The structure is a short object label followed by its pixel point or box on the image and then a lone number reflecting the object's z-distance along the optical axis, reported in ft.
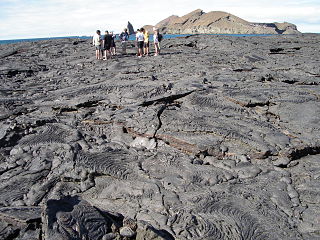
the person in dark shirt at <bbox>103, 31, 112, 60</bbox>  40.07
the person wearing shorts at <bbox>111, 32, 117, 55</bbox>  44.95
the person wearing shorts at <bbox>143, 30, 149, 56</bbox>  43.43
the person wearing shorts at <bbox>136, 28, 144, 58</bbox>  42.09
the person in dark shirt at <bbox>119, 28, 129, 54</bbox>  49.04
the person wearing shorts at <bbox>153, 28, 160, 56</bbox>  43.50
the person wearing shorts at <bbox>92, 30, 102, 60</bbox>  39.55
